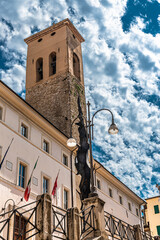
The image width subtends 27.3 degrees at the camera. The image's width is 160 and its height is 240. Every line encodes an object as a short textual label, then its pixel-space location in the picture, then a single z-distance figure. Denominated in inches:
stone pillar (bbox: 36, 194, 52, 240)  337.1
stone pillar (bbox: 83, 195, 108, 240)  410.9
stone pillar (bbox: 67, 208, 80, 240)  383.2
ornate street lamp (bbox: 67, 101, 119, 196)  515.9
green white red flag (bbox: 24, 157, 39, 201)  651.6
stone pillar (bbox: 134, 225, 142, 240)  552.1
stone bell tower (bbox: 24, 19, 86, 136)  1085.4
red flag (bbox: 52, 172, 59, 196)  754.8
